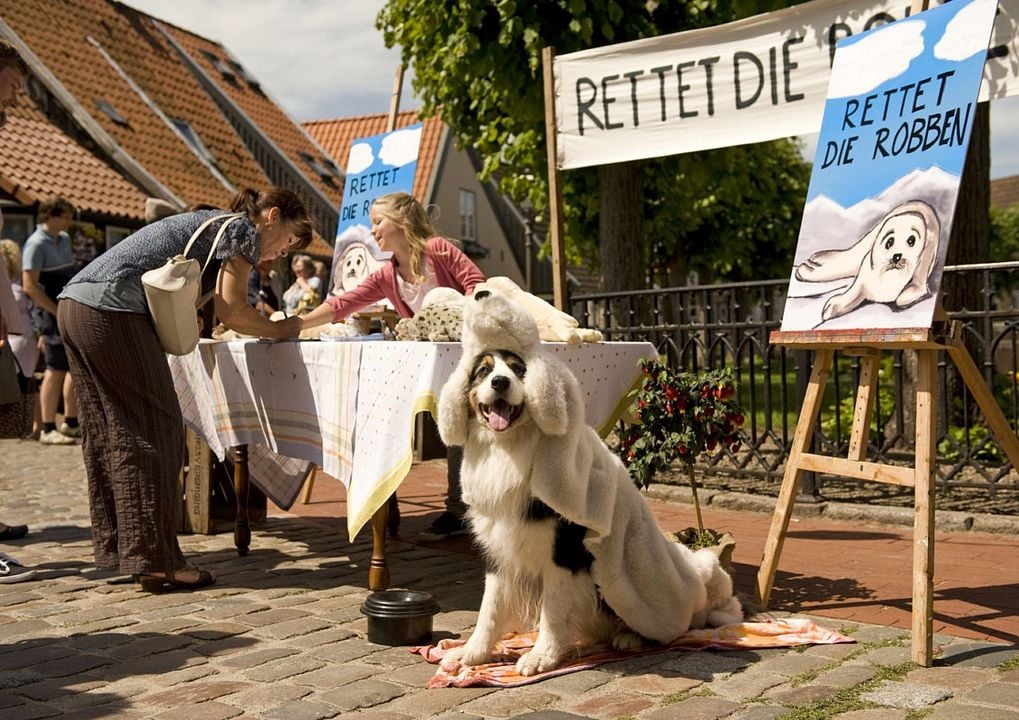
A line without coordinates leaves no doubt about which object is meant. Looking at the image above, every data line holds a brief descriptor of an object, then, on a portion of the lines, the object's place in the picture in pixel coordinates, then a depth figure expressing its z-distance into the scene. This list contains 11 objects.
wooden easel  3.81
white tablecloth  4.26
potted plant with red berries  4.82
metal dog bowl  4.08
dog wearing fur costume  3.54
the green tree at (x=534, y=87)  10.84
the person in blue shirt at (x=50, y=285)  10.20
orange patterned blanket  3.60
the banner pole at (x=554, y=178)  6.75
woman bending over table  4.93
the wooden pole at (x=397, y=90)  9.88
